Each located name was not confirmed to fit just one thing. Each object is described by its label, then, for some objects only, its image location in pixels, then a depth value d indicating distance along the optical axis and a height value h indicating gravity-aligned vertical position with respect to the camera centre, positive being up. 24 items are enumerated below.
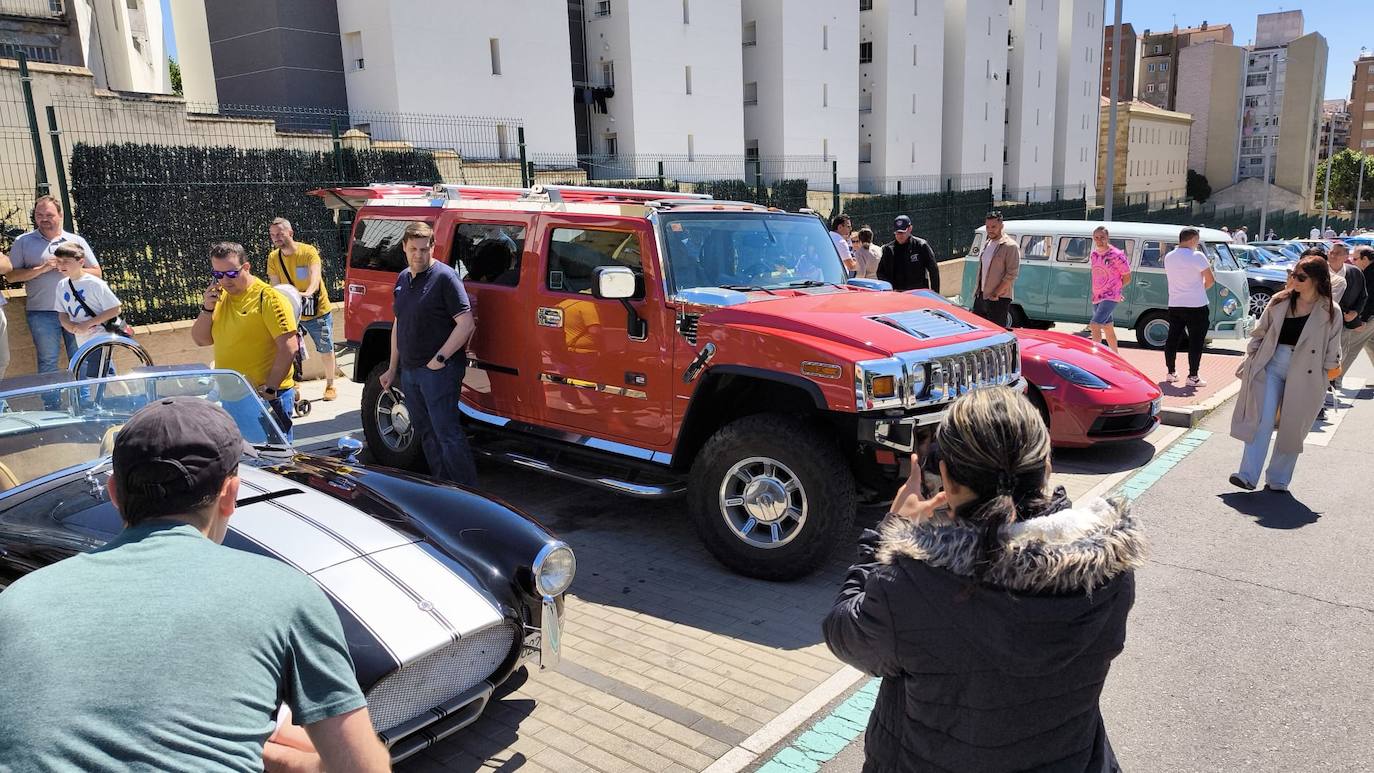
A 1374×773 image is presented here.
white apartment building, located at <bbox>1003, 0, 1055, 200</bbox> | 56.19 +5.47
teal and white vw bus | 14.21 -1.54
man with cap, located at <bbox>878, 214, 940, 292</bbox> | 10.41 -0.85
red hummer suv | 5.08 -0.98
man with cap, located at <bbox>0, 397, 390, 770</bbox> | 1.54 -0.74
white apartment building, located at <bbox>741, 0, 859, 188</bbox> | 41.19 +4.97
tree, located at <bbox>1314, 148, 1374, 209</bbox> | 95.81 -0.55
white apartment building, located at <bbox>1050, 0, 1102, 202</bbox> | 60.53 +5.78
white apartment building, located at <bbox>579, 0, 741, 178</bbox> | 35.38 +4.59
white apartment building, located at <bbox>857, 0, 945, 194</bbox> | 46.28 +4.95
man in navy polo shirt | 6.20 -0.96
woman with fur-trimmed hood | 1.82 -0.83
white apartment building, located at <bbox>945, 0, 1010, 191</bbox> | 50.59 +5.62
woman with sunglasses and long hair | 6.65 -1.41
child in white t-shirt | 7.79 -0.75
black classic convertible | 3.20 -1.32
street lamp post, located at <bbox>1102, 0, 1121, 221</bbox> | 19.00 +0.69
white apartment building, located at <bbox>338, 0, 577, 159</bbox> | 27.84 +4.23
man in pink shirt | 11.98 -1.27
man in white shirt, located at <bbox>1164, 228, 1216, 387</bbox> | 10.82 -1.38
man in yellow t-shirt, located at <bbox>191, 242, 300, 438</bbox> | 6.15 -0.79
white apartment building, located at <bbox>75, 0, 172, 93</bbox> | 32.03 +6.16
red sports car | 7.73 -1.79
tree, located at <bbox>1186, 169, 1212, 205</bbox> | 93.56 -1.16
